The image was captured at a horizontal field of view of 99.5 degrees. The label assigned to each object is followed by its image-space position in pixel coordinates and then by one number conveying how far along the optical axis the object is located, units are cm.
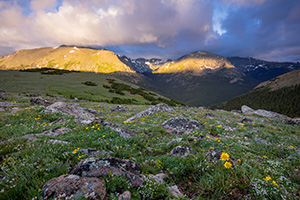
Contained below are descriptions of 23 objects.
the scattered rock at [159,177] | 423
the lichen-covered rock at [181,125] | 1011
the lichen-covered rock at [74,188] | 296
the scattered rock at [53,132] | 745
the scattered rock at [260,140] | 878
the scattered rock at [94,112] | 1827
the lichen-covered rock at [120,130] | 806
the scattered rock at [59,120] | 1028
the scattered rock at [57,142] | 596
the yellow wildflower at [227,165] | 437
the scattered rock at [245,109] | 4012
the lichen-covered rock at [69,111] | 1191
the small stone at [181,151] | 585
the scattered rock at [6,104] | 1528
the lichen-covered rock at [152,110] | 1513
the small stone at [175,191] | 362
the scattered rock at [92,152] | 525
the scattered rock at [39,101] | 1840
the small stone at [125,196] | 313
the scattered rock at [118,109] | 2020
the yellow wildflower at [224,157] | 475
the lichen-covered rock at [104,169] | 368
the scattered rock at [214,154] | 519
